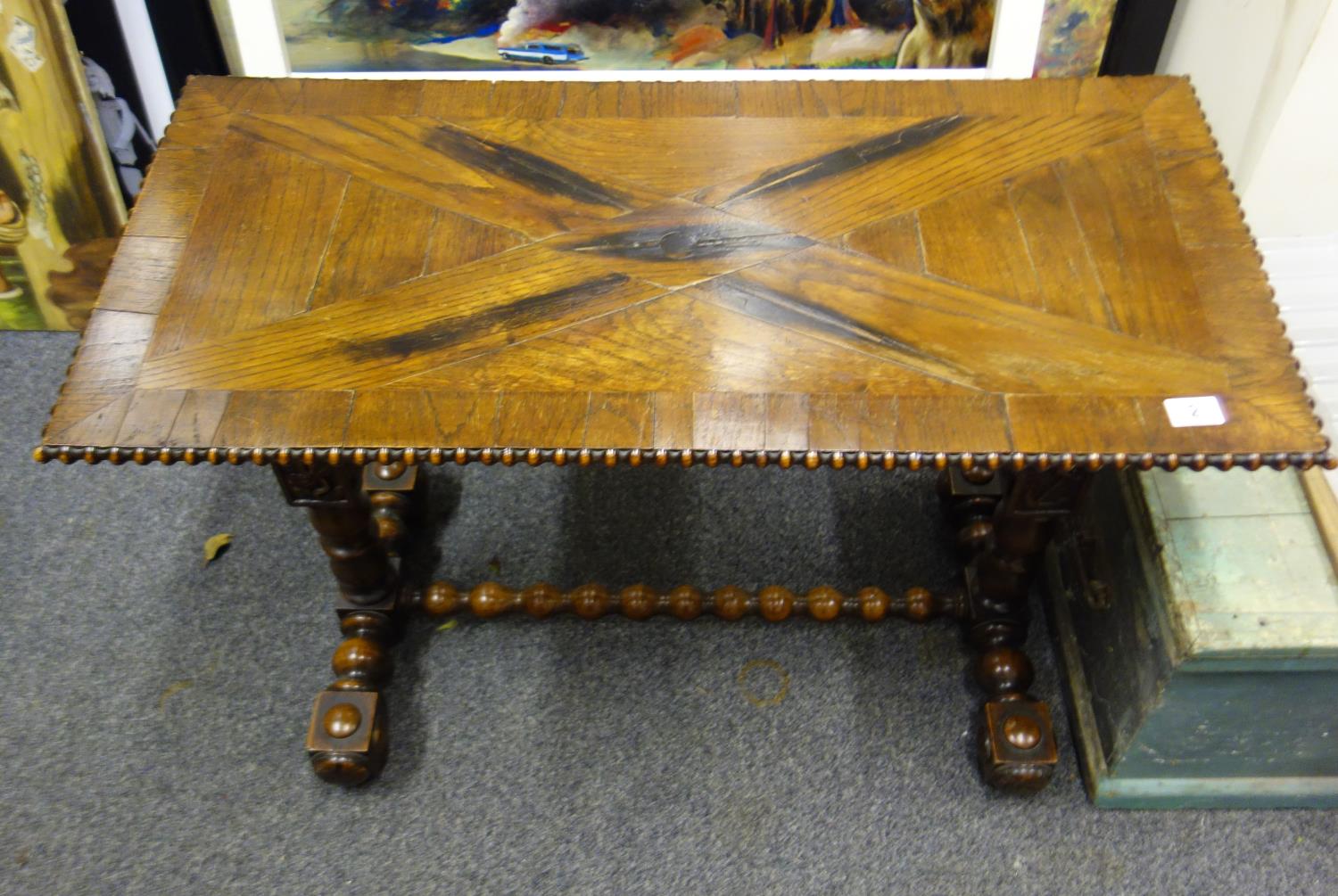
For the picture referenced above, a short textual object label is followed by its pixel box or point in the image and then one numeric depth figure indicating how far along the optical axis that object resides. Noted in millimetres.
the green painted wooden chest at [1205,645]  1479
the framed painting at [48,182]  2045
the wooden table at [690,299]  1270
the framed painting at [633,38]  2113
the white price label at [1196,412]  1254
